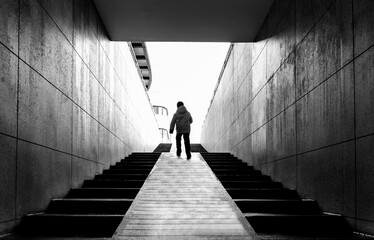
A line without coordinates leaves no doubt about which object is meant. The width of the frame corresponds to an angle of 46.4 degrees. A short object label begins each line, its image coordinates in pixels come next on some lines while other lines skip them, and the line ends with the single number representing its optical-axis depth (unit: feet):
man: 42.96
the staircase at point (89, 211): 18.92
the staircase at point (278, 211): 19.08
